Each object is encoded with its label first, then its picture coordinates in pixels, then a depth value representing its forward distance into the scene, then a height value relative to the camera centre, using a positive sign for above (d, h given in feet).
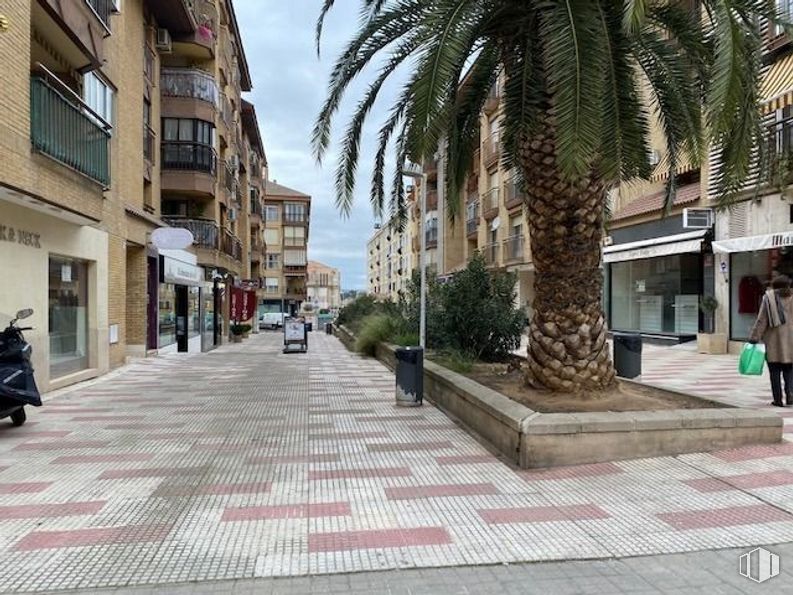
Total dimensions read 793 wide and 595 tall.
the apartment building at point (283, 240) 242.58 +23.87
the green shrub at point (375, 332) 58.49 -2.92
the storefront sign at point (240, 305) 105.30 -0.55
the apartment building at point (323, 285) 419.54 +11.89
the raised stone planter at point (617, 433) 18.74 -4.06
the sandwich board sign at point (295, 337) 73.56 -4.15
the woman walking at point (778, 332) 26.73 -1.35
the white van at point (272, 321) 180.45 -5.55
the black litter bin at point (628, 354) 34.71 -2.94
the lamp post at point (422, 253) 32.71 +3.24
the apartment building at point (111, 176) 31.68 +9.03
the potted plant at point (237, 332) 106.26 -5.12
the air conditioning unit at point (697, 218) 59.00 +7.71
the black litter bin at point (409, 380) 30.09 -3.78
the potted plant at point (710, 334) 56.08 -3.08
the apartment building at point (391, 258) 209.97 +20.88
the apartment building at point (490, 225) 104.78 +14.91
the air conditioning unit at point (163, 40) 68.49 +28.47
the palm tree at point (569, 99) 19.06 +7.19
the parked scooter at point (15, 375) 22.78 -2.66
